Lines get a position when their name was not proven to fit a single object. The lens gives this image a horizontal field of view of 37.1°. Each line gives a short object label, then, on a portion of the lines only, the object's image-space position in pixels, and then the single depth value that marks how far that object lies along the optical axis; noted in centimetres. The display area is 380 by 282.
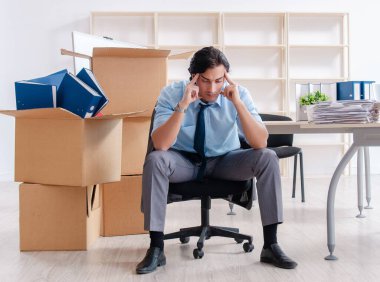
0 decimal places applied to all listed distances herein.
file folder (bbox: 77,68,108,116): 257
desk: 235
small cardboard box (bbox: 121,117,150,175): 299
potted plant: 308
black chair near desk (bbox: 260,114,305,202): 397
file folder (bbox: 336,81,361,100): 298
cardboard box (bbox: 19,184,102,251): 268
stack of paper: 236
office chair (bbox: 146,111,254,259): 238
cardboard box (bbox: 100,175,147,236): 298
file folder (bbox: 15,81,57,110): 252
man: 233
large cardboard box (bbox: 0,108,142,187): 258
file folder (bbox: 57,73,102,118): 251
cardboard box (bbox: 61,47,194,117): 290
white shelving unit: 609
